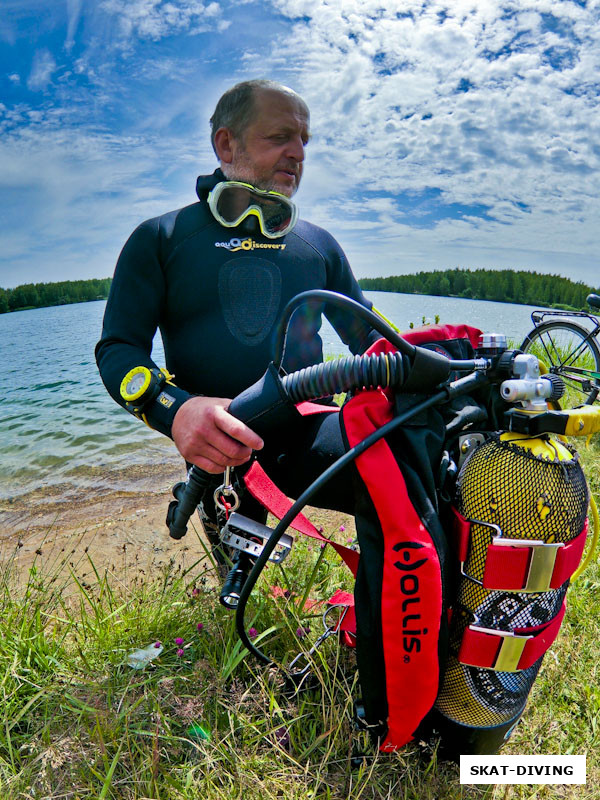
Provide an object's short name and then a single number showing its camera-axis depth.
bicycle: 5.12
